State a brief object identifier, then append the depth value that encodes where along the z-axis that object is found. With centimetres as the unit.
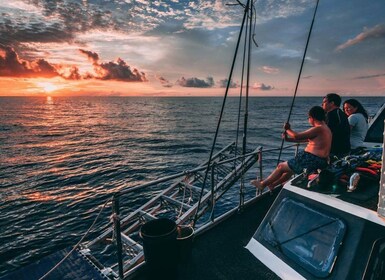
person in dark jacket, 651
